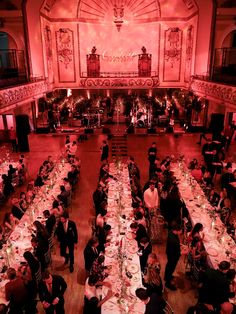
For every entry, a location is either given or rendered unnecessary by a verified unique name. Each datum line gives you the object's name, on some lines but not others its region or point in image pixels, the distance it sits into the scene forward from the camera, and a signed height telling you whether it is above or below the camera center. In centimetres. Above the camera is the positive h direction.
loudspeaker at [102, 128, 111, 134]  1958 -432
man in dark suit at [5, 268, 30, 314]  542 -388
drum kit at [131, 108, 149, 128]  2088 -395
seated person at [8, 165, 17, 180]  1113 -394
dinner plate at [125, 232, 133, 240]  706 -386
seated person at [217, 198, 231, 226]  820 -392
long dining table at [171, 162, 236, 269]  652 -390
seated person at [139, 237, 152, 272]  637 -385
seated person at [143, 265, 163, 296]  550 -375
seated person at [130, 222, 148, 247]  685 -365
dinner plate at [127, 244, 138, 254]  666 -390
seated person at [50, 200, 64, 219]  798 -371
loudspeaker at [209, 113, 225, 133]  1811 -359
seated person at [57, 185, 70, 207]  891 -382
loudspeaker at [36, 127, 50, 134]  1996 -440
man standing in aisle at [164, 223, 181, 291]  644 -379
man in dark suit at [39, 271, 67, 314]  527 -378
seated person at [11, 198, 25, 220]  834 -387
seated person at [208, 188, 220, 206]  882 -382
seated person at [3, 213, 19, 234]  767 -389
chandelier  2127 +299
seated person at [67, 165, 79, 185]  1064 -391
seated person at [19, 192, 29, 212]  876 -387
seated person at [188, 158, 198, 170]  1111 -362
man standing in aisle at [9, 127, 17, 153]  1667 -412
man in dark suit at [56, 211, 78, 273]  705 -379
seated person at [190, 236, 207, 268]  638 -384
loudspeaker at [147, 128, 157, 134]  1961 -440
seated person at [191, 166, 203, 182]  1024 -364
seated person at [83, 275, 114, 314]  505 -375
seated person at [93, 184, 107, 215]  883 -378
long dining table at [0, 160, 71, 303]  645 -395
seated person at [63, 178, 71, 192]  981 -381
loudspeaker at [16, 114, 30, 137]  1583 -325
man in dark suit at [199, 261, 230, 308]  536 -377
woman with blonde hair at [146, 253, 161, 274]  552 -344
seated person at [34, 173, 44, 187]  1034 -391
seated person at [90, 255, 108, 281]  578 -375
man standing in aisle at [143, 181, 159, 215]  858 -371
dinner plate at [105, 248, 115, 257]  657 -393
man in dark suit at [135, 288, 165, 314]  479 -361
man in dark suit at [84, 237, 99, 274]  626 -374
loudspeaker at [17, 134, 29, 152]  1630 -426
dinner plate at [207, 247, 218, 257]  655 -391
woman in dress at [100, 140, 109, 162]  1337 -382
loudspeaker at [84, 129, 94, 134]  1982 -443
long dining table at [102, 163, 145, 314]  523 -390
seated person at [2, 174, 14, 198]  1050 -410
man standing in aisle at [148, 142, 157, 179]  1238 -364
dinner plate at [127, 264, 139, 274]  605 -392
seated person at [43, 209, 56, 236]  750 -376
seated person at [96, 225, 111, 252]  694 -384
